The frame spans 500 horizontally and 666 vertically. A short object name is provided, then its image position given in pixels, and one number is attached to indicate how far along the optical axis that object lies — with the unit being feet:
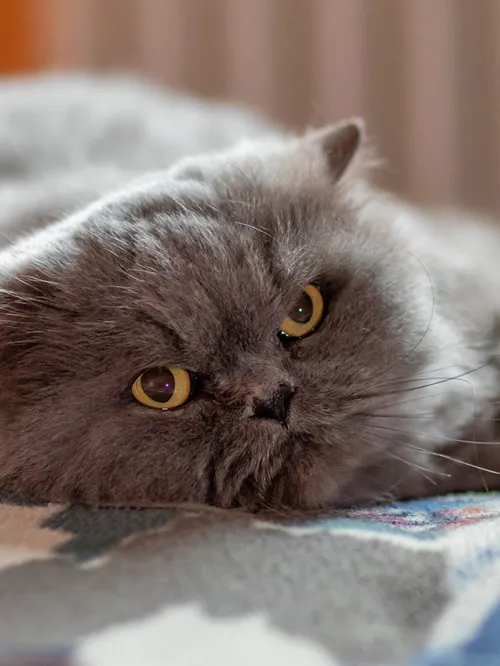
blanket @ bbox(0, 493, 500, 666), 1.00
